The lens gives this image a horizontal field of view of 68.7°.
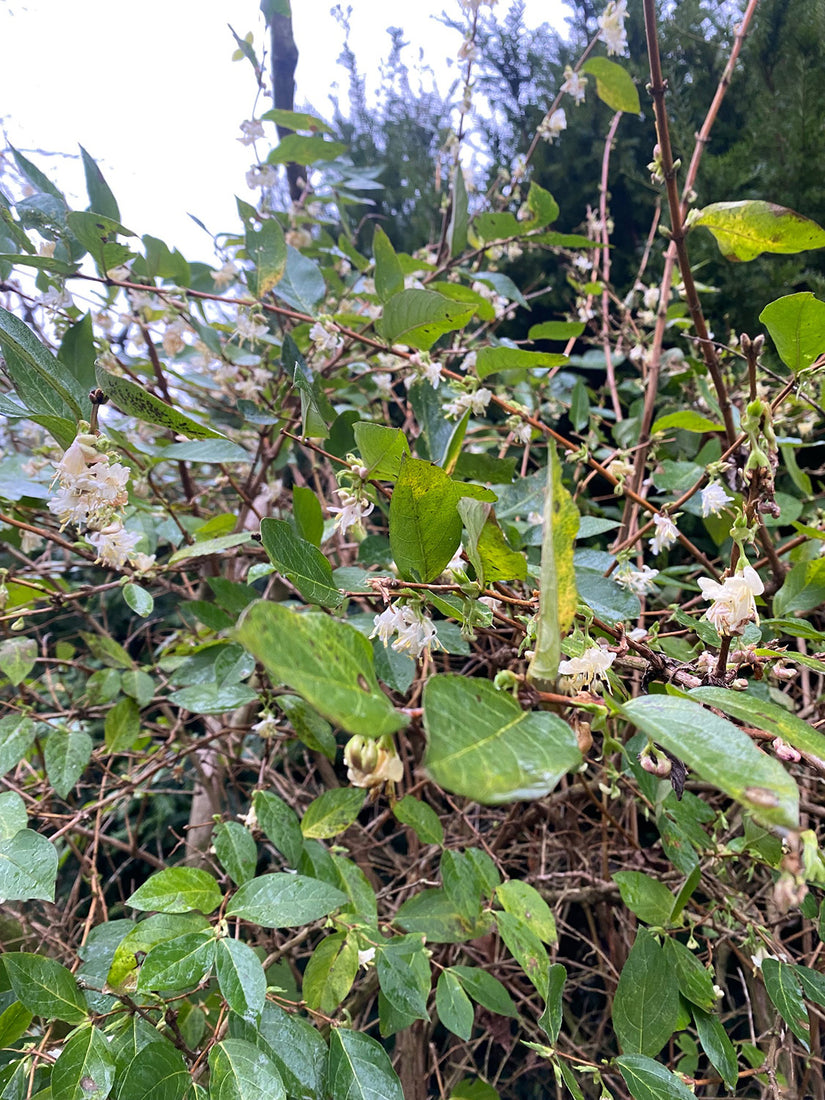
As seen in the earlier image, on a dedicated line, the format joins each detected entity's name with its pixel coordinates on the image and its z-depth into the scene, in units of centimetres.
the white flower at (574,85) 104
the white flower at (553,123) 111
